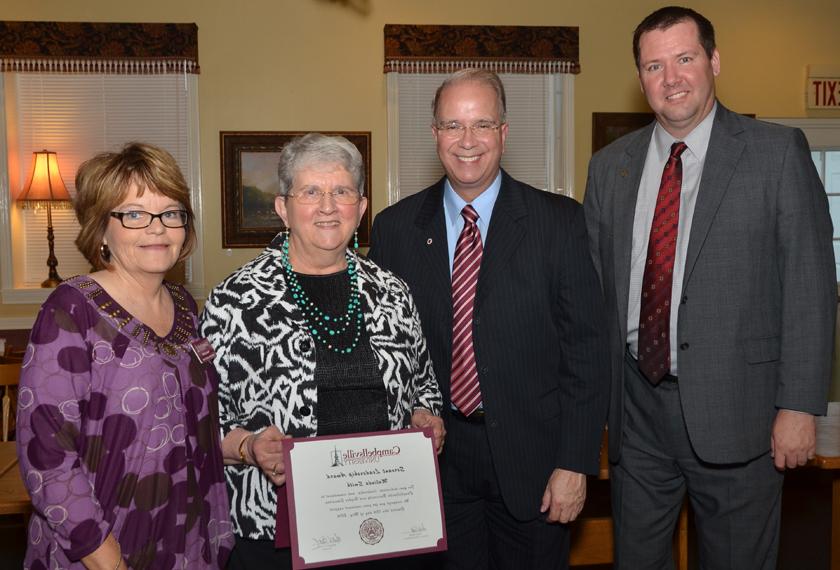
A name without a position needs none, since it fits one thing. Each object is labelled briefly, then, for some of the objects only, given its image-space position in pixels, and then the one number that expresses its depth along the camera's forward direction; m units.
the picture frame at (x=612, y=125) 6.41
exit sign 6.63
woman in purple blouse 1.63
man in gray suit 2.27
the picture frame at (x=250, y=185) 6.08
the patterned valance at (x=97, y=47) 5.79
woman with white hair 1.94
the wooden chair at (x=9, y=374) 3.75
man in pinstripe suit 2.25
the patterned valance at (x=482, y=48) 6.11
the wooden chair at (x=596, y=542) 3.31
